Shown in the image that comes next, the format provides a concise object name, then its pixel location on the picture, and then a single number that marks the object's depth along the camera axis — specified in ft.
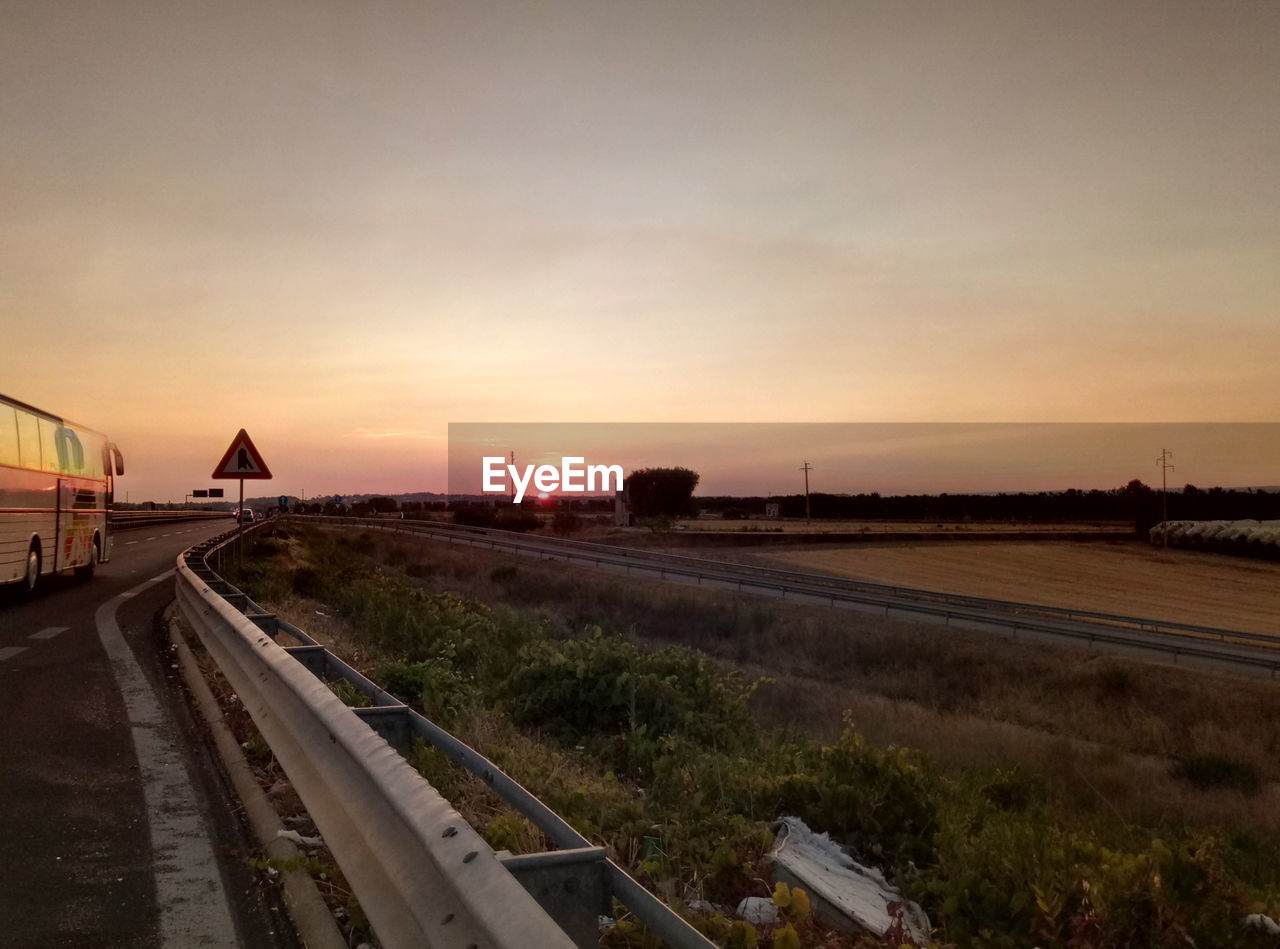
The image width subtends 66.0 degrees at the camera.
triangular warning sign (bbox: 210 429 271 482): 60.34
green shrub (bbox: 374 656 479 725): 33.12
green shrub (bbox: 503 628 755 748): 37.40
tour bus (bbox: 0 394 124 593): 58.13
